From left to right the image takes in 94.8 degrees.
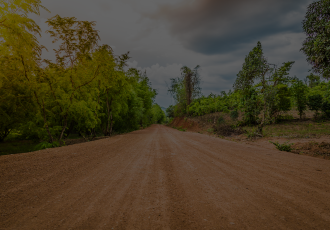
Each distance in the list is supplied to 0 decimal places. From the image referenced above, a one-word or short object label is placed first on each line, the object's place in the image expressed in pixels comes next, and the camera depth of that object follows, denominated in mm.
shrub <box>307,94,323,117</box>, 18750
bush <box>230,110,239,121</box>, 22244
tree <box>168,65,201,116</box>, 34938
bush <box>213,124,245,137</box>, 16334
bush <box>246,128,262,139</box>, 12867
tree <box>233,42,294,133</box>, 12328
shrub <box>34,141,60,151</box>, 9628
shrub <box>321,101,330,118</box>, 18359
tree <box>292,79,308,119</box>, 19641
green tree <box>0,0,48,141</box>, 6961
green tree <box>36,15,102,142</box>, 10008
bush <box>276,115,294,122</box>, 20975
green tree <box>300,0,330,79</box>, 6938
